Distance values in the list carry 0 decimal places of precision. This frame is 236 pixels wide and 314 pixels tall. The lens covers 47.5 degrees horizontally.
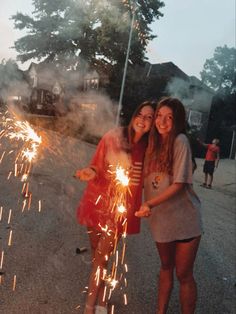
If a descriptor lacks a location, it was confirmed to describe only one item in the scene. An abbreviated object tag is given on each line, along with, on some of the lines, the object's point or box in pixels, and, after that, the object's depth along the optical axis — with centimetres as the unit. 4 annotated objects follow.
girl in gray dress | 207
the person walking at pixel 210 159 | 895
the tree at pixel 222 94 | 2320
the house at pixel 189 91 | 2438
